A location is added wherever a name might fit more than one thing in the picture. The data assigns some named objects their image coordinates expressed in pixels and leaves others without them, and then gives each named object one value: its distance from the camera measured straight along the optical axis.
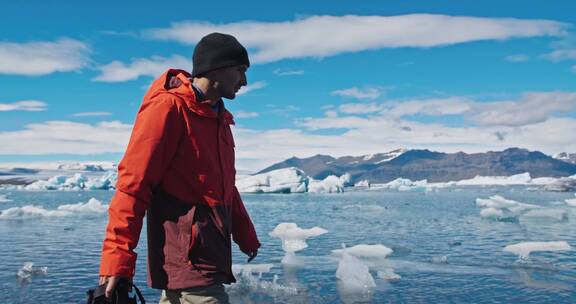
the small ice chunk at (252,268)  11.65
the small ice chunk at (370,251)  14.55
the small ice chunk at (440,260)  14.31
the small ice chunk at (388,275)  11.61
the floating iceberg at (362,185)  178.48
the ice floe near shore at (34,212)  30.88
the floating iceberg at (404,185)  105.50
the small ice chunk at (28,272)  12.06
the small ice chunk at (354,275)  10.64
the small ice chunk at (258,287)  10.21
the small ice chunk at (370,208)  40.93
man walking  2.28
